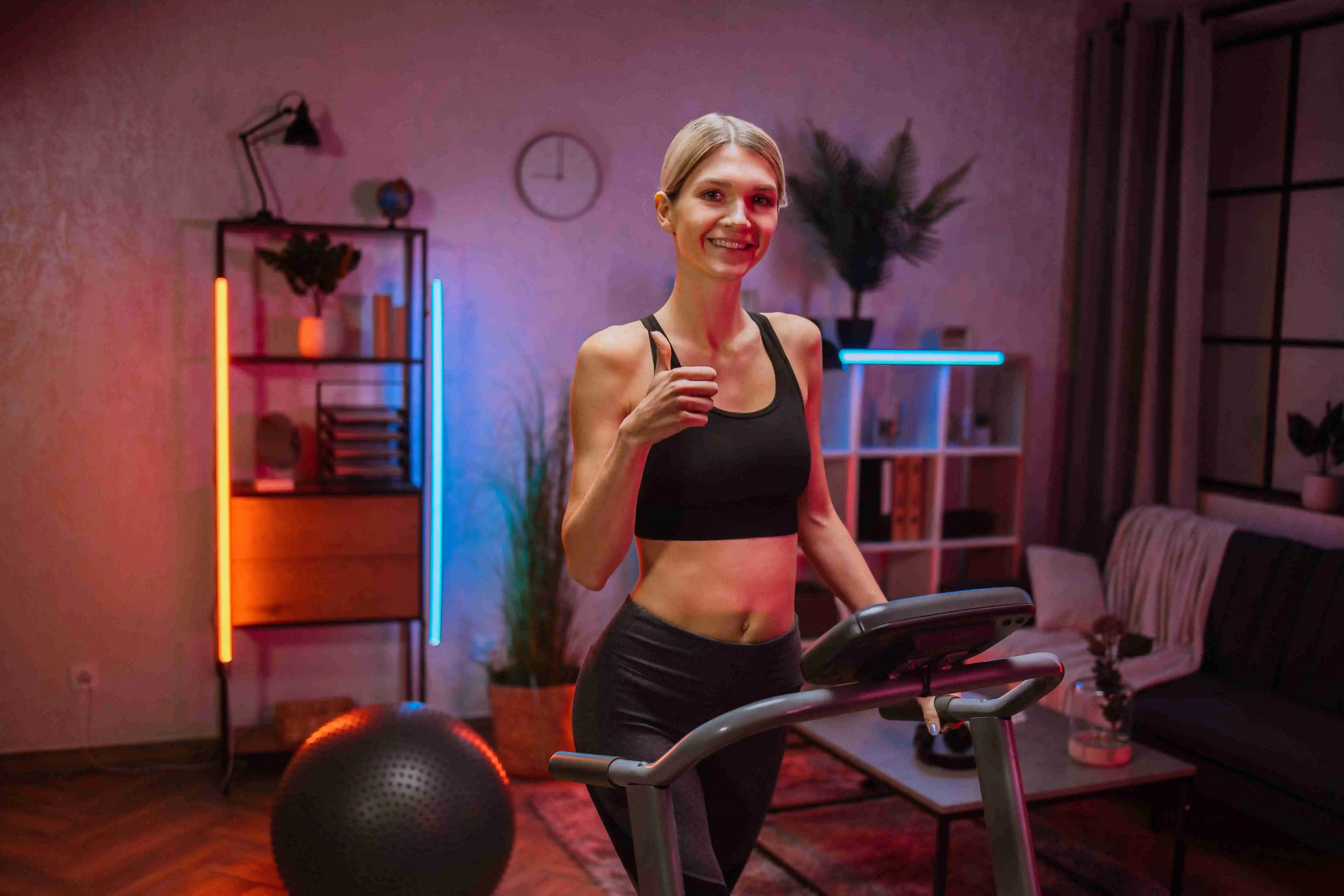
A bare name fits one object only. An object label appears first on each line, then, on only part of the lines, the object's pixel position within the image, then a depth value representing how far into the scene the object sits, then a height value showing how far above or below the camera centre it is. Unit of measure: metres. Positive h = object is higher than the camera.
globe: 3.74 +0.58
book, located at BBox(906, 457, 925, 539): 4.34 -0.41
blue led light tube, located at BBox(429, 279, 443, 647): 3.64 -0.22
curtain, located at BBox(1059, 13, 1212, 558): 4.30 +0.47
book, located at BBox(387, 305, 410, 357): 3.80 +0.14
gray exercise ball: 2.25 -0.88
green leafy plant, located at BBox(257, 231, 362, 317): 3.59 +0.36
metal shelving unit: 3.55 -0.31
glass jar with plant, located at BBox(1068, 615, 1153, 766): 2.94 -0.82
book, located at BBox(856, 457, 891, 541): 4.29 -0.42
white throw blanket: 3.83 -0.70
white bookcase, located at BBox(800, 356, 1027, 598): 4.27 -0.25
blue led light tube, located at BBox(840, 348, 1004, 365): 4.05 +0.12
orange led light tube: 3.39 -0.32
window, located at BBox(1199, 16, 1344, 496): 4.08 +0.54
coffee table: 2.66 -0.95
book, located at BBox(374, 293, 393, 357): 3.72 +0.17
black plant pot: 4.23 +0.21
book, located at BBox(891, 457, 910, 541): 4.31 -0.40
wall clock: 4.01 +0.72
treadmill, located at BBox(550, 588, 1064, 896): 1.09 -0.32
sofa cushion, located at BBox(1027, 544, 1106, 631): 4.18 -0.72
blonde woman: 1.47 -0.19
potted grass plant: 3.74 -0.87
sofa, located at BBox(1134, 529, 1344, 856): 3.03 -0.93
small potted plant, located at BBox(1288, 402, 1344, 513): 3.84 -0.17
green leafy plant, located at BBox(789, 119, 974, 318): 4.16 +0.65
